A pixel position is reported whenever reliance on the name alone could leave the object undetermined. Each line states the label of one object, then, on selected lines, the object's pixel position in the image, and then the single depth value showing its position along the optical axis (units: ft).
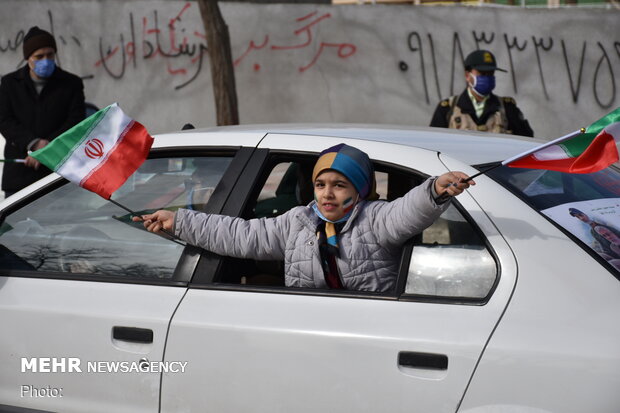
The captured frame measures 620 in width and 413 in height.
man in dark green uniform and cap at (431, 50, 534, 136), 37.58
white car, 16.80
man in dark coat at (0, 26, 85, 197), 38.83
